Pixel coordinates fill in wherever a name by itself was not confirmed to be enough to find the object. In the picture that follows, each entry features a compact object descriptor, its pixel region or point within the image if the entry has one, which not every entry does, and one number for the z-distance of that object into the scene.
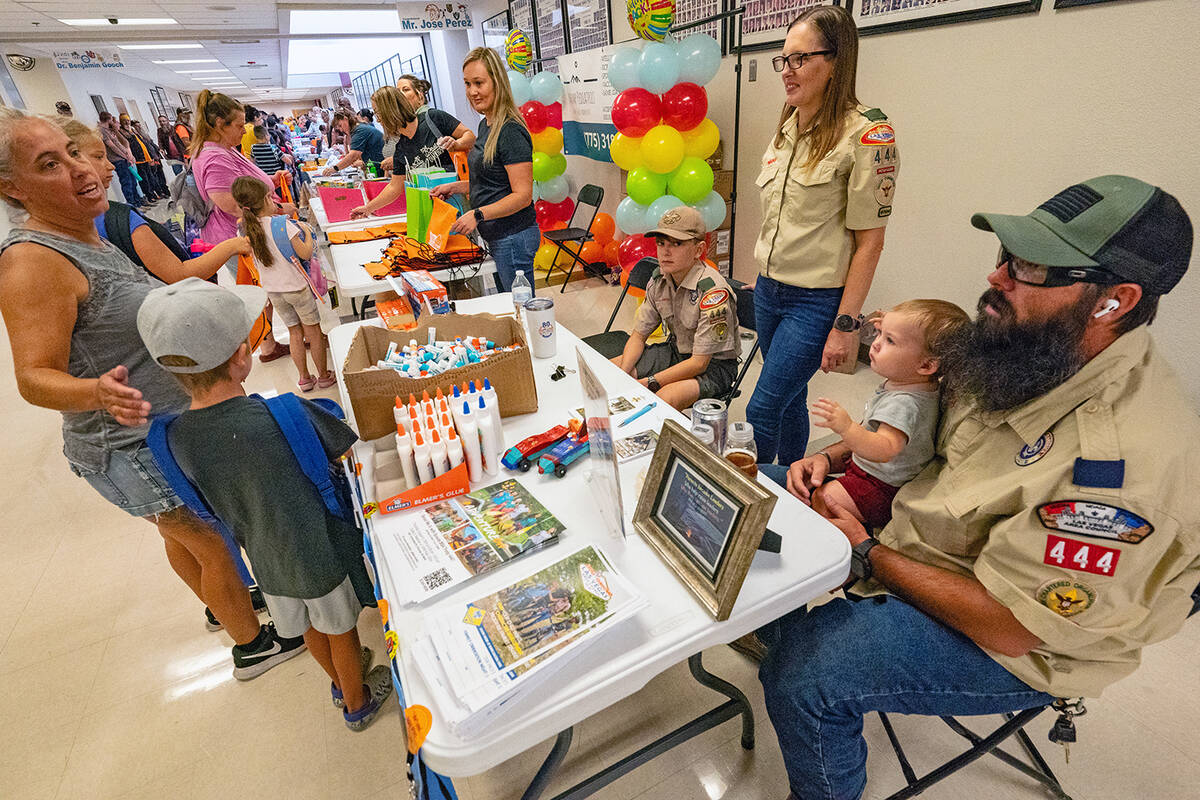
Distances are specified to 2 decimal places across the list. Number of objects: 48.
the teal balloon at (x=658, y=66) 3.62
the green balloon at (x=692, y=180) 3.87
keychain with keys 1.07
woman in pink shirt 3.09
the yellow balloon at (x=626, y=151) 3.96
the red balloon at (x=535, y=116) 5.28
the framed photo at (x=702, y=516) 0.87
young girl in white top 3.17
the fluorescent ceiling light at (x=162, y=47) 10.91
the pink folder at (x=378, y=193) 4.25
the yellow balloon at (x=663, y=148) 3.78
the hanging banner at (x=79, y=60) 10.27
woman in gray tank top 1.23
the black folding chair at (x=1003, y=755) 1.09
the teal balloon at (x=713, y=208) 3.96
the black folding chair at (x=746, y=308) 2.31
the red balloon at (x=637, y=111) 3.81
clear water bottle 2.14
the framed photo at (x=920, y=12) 2.33
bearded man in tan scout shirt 0.88
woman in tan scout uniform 1.66
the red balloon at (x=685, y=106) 3.75
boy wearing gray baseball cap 1.12
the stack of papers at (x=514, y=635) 0.79
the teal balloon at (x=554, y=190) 5.77
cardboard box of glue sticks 1.35
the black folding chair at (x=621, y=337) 2.70
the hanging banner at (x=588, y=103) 4.57
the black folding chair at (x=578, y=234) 5.01
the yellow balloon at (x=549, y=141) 5.45
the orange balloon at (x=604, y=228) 5.47
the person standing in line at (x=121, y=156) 8.82
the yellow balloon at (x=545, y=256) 5.73
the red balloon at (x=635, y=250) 4.29
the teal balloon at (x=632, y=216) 4.14
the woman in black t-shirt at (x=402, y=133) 3.73
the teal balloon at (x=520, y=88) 5.19
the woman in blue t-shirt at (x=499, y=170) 2.73
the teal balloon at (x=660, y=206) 3.85
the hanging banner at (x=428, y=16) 8.26
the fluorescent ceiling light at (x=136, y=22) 8.30
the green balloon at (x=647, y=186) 3.98
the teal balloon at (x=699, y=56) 3.62
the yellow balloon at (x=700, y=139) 3.91
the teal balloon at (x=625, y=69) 3.78
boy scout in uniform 2.00
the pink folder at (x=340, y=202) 4.06
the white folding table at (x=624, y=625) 0.81
